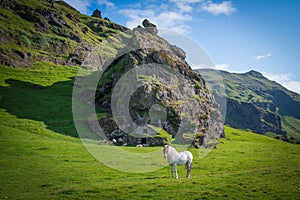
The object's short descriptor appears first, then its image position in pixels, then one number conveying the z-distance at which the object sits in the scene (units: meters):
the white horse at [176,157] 22.58
